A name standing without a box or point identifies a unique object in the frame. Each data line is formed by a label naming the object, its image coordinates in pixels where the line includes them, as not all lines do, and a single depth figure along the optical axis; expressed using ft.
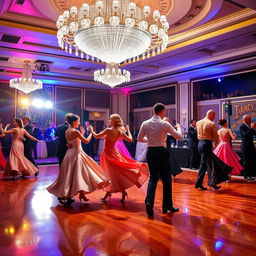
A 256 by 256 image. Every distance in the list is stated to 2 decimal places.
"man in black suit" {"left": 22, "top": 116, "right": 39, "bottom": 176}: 23.94
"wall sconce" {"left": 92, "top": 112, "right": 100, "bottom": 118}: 48.80
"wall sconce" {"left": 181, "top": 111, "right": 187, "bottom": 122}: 37.78
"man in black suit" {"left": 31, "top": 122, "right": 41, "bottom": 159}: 36.70
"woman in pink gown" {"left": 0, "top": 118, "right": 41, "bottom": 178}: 22.41
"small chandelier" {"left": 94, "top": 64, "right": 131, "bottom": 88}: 26.20
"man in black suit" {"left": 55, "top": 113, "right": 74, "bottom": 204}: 15.78
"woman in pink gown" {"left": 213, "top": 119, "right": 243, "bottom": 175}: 21.81
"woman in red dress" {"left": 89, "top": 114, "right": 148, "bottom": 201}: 14.64
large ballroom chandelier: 14.64
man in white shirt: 12.18
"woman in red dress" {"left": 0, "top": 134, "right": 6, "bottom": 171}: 25.29
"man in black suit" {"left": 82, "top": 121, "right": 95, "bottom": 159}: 35.64
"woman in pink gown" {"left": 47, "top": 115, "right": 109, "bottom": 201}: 13.87
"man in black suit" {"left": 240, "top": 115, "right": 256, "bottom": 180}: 21.79
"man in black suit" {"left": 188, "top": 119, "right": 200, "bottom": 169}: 27.37
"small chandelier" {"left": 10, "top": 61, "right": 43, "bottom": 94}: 31.68
